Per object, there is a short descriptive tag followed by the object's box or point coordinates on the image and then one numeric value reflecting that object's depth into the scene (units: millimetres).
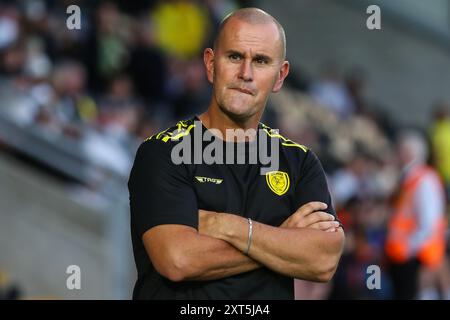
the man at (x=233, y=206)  4062
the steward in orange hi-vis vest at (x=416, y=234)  10758
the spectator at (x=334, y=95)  15953
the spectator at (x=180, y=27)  14758
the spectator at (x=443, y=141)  14867
